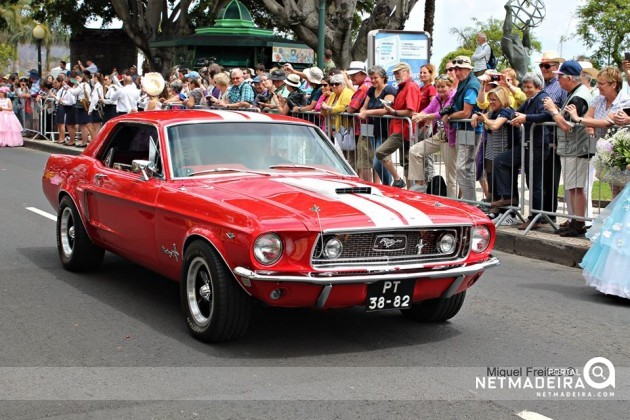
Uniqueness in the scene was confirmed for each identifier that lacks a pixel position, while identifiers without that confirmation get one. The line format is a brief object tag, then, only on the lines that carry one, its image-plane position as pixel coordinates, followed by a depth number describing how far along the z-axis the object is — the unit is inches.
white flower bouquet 333.7
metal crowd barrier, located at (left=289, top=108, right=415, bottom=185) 524.7
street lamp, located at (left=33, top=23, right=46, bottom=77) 1338.6
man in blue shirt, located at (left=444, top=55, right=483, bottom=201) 467.8
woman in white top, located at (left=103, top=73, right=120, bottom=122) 906.7
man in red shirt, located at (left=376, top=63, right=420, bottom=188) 504.4
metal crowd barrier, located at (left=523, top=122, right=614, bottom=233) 416.2
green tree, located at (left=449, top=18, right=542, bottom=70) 2842.0
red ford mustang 234.2
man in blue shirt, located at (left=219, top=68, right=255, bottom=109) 644.1
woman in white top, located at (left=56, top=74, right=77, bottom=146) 975.6
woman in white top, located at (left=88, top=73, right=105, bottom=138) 928.9
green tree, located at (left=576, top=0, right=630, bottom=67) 2060.8
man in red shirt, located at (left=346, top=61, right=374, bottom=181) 543.2
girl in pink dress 1060.5
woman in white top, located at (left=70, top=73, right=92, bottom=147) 955.0
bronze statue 732.7
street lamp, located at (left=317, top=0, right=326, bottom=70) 831.1
